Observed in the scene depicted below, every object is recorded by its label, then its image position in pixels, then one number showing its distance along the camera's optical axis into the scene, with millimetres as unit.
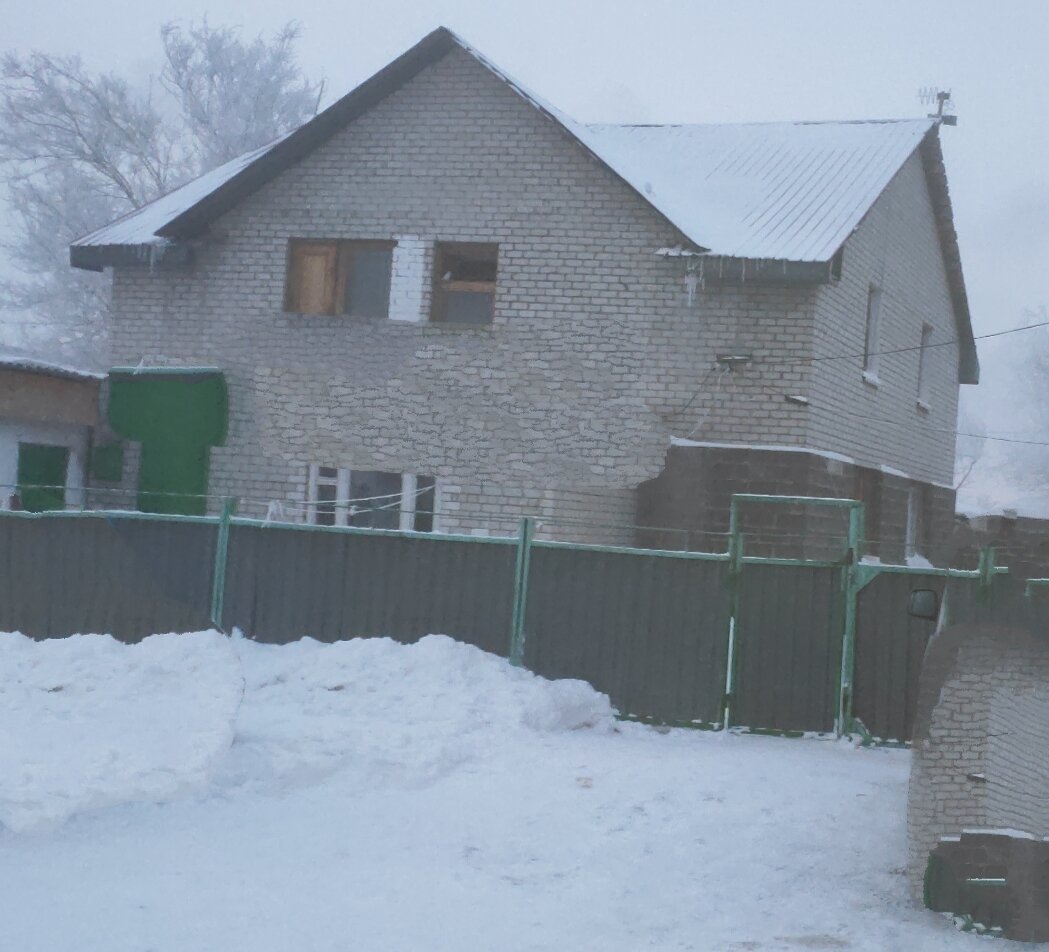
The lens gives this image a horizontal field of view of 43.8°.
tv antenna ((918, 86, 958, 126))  19750
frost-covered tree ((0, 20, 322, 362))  29484
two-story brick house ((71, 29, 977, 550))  14602
